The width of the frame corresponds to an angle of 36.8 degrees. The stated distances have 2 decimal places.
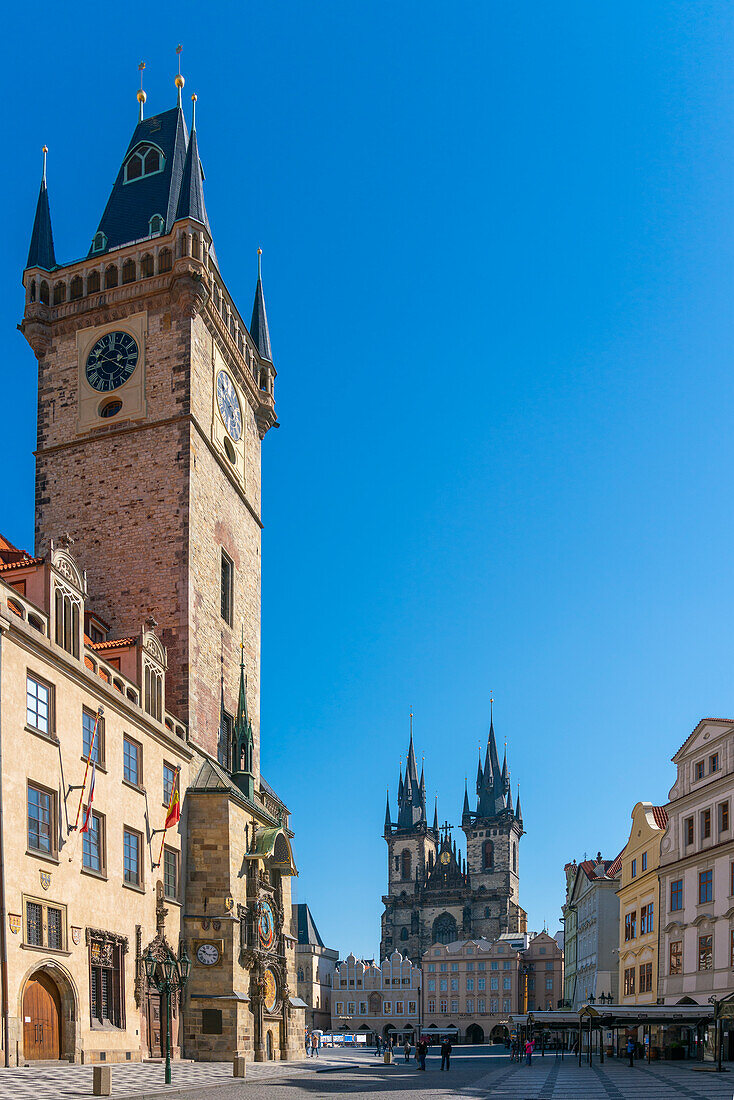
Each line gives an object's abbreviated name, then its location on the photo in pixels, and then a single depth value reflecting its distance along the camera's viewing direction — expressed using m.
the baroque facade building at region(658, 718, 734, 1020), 38.28
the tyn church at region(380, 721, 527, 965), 137.38
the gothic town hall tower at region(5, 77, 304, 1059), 29.69
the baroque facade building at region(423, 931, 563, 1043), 113.44
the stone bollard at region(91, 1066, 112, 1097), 18.53
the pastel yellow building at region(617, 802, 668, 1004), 45.59
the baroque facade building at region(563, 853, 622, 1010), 61.62
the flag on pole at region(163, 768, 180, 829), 29.97
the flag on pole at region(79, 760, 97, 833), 24.12
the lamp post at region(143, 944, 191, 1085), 27.25
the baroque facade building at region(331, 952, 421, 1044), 117.31
